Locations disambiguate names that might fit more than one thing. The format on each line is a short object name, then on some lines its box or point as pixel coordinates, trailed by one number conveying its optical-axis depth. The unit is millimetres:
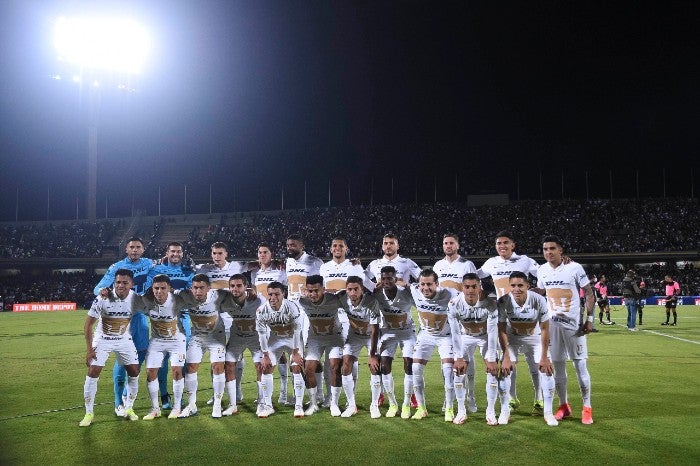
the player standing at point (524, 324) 7891
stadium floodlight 38469
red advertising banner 41281
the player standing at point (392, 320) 8601
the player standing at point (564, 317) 7992
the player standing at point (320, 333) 8672
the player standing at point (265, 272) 10266
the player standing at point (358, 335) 8359
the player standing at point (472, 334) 7809
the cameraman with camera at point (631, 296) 20750
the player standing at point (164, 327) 8586
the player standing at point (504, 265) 9578
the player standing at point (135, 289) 8672
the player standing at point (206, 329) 8648
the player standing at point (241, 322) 8883
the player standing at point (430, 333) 8055
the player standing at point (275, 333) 8547
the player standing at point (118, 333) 8328
